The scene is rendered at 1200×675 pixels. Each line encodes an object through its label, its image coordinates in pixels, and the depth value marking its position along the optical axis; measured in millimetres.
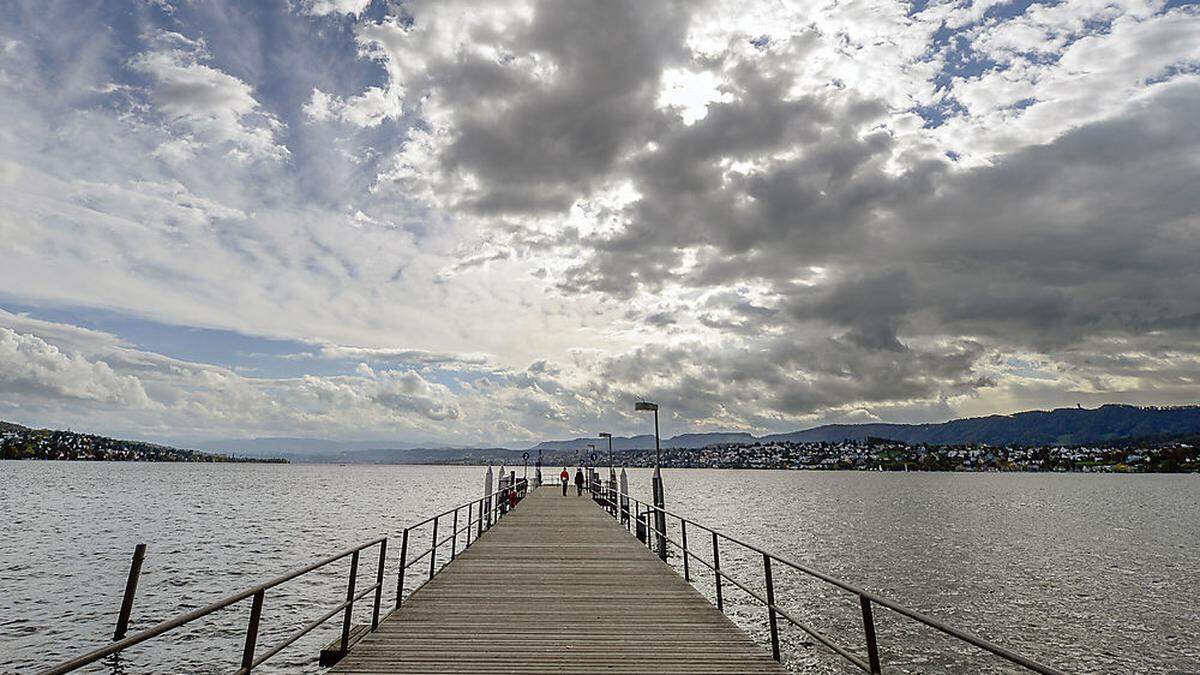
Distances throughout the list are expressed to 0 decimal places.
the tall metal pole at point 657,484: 18888
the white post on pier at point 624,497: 24172
